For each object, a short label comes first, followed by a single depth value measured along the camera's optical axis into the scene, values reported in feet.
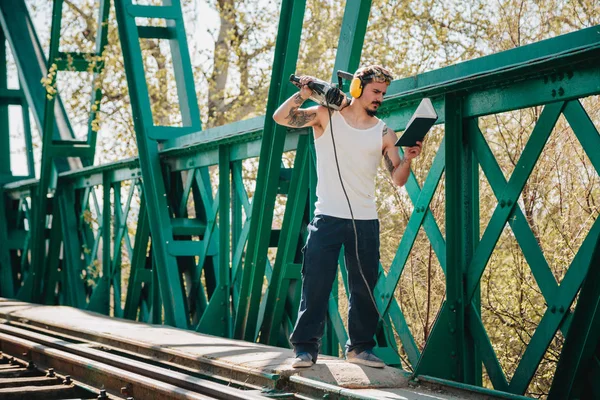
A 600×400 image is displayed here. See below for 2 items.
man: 18.81
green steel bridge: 16.98
